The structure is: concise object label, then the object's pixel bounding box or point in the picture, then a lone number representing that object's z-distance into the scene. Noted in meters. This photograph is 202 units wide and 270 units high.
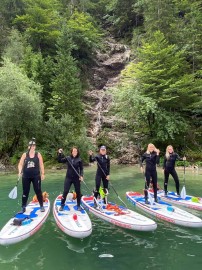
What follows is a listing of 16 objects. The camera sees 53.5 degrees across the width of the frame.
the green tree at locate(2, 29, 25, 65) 24.78
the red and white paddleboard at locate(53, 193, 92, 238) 5.53
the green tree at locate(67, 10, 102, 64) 29.77
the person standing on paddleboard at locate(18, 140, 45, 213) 6.56
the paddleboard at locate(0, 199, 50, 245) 5.18
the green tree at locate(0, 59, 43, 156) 17.99
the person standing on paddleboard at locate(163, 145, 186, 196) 9.17
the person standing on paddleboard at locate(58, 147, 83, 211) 7.07
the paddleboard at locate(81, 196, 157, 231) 5.87
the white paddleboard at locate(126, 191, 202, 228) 6.36
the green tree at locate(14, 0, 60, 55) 28.65
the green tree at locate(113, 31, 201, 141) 19.87
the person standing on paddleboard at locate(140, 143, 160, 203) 8.05
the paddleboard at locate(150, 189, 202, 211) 8.05
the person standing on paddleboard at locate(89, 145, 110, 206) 7.78
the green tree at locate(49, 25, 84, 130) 21.49
